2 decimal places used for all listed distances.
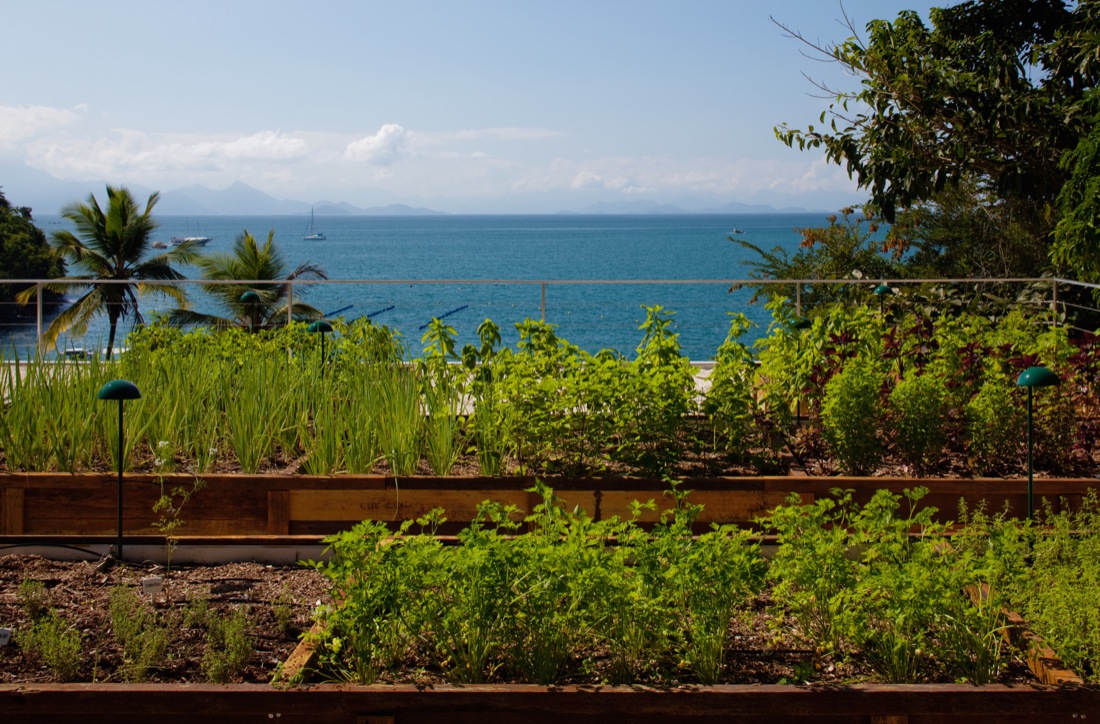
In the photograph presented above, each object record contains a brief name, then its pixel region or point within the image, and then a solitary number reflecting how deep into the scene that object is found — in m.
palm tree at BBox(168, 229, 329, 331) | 14.48
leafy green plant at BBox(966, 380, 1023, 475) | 3.92
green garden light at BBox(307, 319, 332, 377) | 5.11
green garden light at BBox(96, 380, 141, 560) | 3.13
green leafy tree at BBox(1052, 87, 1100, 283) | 5.02
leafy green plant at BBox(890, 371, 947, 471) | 3.96
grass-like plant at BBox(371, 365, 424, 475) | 3.96
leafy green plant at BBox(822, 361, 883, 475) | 3.93
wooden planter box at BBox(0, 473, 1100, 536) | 3.82
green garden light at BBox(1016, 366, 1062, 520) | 3.26
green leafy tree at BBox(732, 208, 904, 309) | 15.99
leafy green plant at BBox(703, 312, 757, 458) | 4.07
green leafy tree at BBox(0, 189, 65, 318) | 33.22
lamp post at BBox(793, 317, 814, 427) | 4.55
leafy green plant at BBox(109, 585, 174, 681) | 2.34
